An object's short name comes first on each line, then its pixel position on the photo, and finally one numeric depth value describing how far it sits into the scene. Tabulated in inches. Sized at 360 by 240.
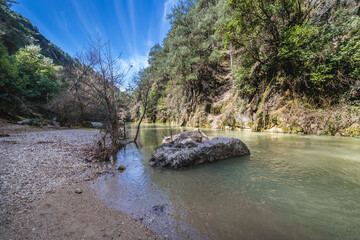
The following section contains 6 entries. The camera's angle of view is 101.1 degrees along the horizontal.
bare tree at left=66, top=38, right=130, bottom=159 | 290.8
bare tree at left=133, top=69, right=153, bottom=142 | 389.1
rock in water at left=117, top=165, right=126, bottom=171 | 179.6
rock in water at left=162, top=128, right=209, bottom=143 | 308.6
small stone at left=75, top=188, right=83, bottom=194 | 118.0
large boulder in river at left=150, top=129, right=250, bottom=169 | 189.9
